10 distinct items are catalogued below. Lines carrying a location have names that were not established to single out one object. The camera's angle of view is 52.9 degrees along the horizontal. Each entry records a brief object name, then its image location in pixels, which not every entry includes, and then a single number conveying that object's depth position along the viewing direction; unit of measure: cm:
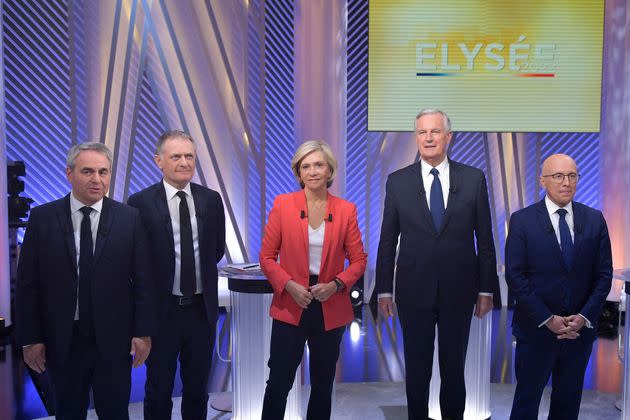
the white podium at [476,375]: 332
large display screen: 654
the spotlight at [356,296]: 602
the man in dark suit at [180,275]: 266
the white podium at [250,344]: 316
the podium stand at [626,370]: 319
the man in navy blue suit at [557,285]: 264
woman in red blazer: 262
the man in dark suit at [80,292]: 224
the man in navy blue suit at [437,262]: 278
